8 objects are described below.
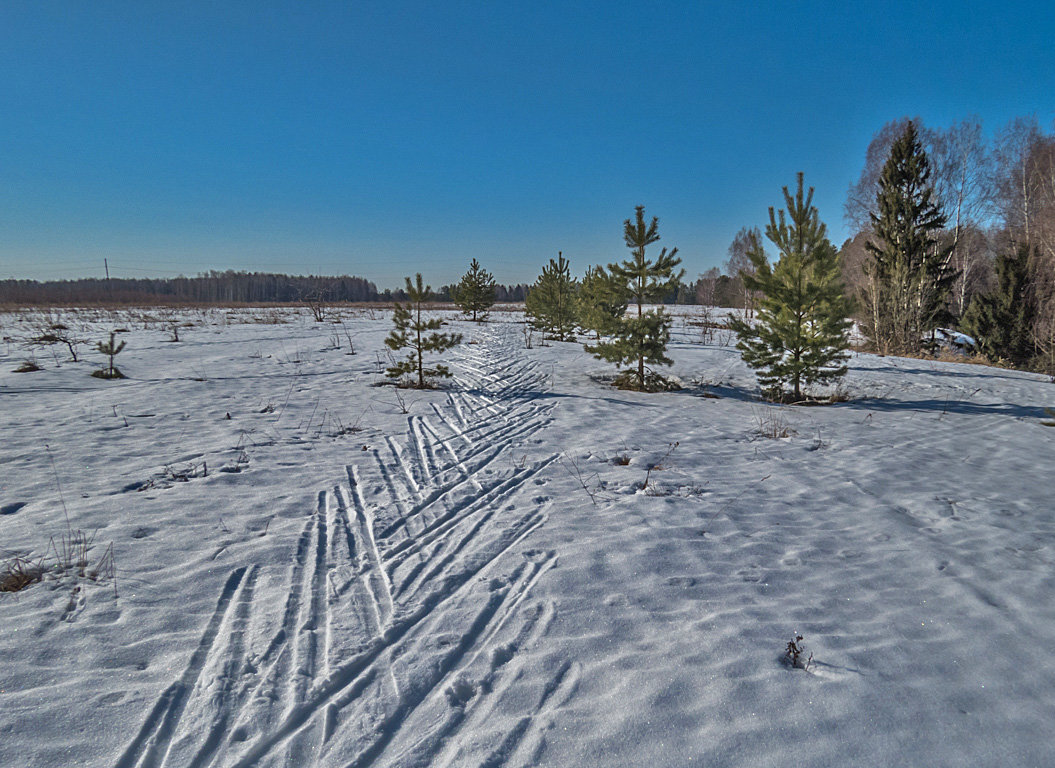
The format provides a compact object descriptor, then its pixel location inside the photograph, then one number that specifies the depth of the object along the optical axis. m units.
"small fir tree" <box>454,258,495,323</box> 32.69
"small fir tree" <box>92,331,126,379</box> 9.72
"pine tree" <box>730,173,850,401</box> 8.62
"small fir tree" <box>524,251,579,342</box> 21.83
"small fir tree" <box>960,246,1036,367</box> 19.41
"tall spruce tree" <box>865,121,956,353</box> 19.84
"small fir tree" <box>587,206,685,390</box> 9.91
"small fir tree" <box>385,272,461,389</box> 9.57
